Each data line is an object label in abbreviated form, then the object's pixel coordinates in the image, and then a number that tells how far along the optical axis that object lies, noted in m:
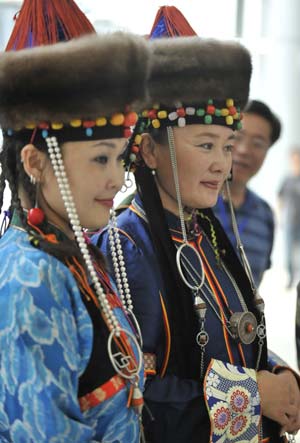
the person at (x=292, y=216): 10.54
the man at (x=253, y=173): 4.80
